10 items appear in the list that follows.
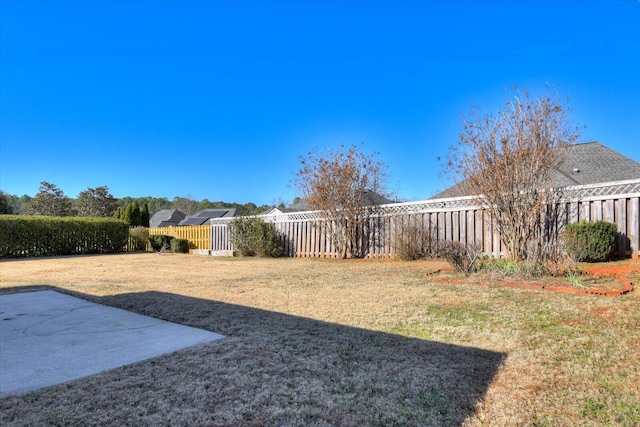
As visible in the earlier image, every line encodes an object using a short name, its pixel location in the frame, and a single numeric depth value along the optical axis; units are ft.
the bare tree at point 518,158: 26.76
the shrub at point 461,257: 22.15
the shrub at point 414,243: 35.50
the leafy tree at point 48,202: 123.95
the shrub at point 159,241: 67.17
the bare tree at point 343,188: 42.24
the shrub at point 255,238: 48.26
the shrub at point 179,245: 63.77
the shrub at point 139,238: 70.23
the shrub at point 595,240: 24.58
